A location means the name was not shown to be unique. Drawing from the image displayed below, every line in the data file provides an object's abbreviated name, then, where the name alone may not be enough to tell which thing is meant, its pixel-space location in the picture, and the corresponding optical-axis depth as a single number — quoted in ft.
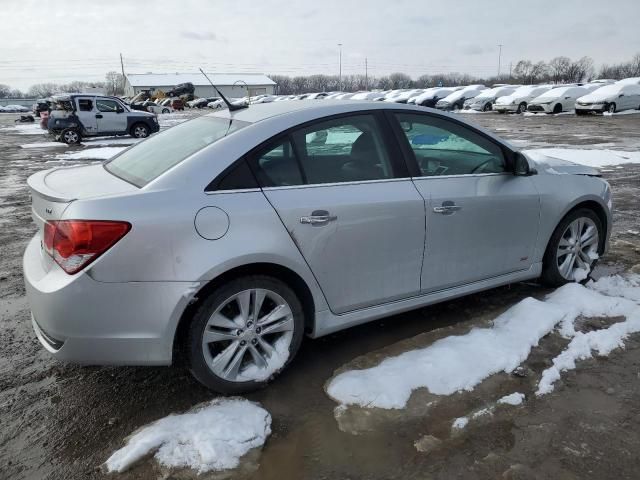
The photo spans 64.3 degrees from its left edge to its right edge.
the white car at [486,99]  120.67
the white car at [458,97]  126.31
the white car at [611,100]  94.58
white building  314.14
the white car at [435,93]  121.12
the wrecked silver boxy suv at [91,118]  63.82
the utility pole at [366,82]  382.05
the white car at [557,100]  102.12
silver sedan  8.41
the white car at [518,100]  109.60
